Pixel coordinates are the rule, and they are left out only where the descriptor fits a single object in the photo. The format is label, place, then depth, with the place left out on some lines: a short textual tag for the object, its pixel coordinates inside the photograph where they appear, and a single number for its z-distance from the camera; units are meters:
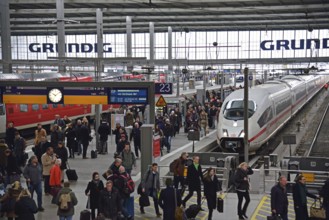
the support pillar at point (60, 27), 36.03
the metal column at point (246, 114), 17.20
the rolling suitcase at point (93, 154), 21.41
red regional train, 26.44
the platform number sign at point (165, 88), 22.90
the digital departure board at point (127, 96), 17.04
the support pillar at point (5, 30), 31.81
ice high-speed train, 22.47
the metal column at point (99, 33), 45.34
